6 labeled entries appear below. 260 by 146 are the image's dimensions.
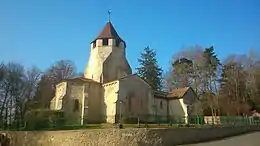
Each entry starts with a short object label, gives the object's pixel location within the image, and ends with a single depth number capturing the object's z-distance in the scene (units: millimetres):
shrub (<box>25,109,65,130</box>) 18840
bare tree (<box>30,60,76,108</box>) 30880
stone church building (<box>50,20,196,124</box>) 24020
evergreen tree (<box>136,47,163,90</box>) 40033
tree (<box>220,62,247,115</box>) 31847
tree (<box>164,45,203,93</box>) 31483
